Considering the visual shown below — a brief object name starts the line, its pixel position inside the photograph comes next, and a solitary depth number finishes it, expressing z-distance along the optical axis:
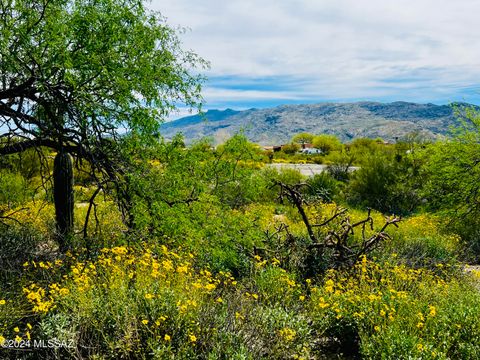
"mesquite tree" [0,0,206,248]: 7.23
